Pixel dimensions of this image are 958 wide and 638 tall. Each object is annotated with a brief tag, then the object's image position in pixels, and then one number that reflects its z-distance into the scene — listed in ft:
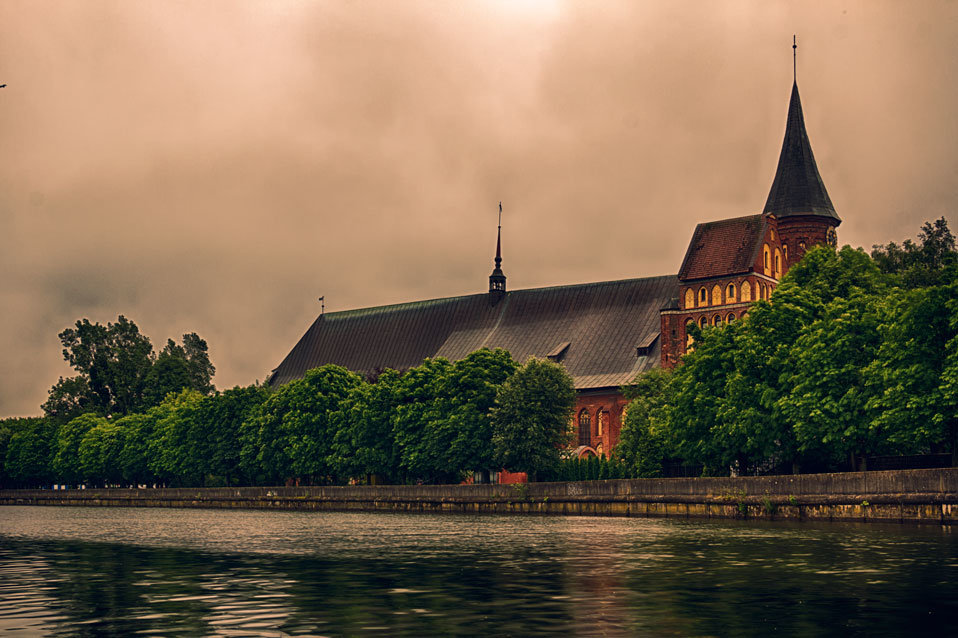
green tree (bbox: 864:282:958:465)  162.61
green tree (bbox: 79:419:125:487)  426.51
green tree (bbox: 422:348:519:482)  285.43
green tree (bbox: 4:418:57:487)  483.51
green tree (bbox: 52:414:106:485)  456.04
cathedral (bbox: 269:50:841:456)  345.51
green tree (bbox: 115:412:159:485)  412.57
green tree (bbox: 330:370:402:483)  305.53
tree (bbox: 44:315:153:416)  521.24
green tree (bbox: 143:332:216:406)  506.48
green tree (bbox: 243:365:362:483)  325.21
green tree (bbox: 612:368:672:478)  245.86
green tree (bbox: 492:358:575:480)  275.59
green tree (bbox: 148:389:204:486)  378.03
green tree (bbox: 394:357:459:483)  290.35
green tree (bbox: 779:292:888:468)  181.16
